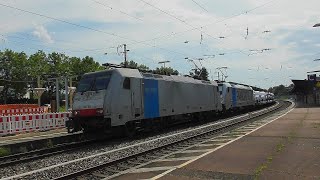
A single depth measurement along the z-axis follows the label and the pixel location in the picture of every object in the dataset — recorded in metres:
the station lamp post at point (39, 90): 25.97
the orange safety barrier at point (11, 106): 30.12
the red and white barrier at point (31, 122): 16.05
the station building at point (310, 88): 44.25
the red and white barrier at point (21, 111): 22.85
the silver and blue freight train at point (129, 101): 10.90
